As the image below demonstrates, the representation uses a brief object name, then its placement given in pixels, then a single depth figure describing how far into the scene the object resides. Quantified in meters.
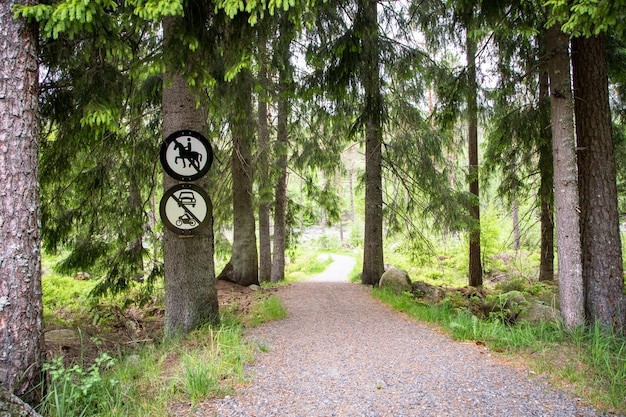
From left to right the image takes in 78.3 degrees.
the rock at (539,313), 5.41
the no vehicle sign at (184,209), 4.88
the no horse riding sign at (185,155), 4.92
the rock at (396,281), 8.73
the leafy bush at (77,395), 2.68
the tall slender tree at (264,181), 9.34
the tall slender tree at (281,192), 9.44
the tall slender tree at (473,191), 9.50
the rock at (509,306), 6.02
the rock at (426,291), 8.70
